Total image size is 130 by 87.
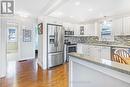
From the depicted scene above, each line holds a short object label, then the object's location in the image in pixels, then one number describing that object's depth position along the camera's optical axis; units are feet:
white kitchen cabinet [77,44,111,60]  9.45
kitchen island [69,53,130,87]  2.07
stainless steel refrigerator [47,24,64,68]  9.30
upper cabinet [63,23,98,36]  13.22
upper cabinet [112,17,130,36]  9.76
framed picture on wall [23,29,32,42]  12.55
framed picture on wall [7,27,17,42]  18.26
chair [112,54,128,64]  3.62
